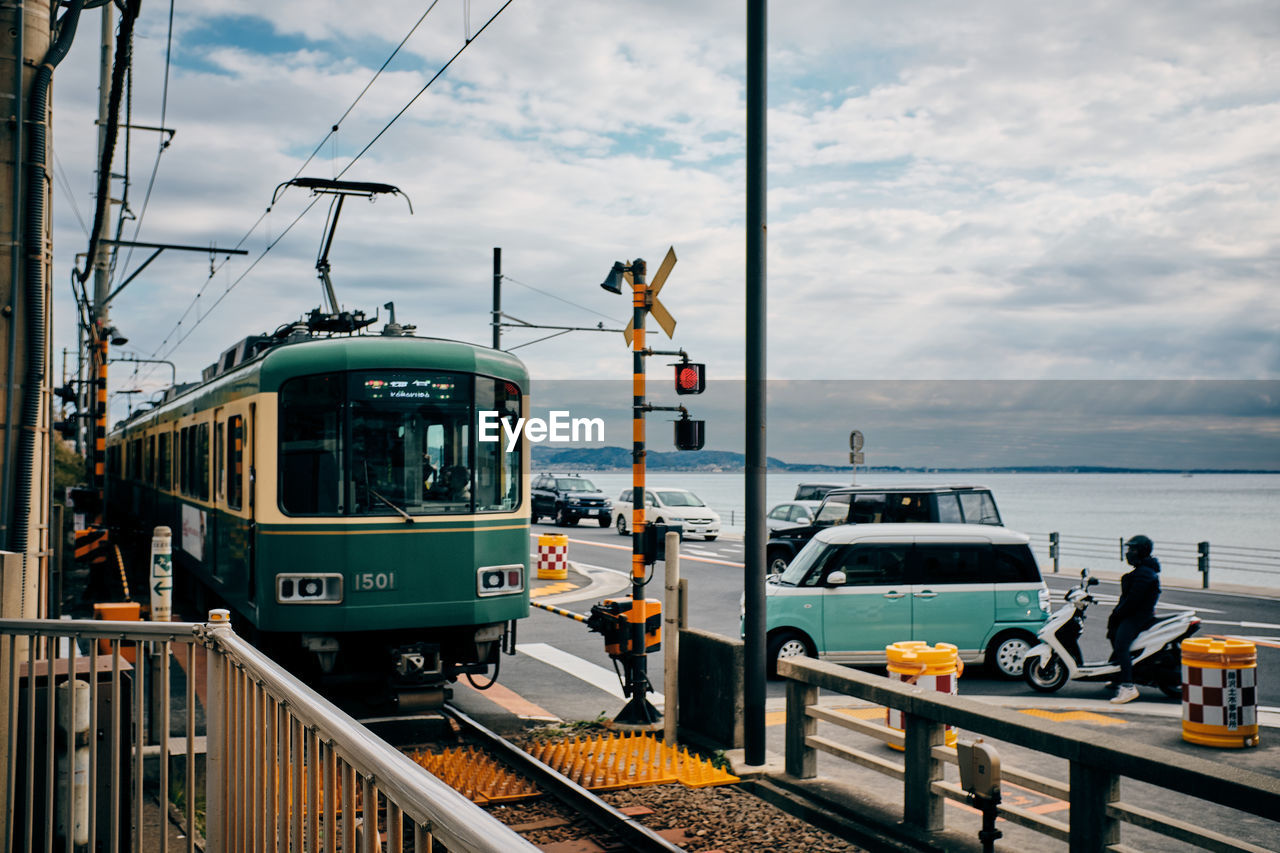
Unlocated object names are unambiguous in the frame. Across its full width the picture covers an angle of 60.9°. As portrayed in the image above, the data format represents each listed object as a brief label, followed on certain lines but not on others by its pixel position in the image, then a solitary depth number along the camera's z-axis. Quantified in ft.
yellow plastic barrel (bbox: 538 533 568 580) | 70.85
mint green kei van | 38.60
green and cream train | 28.66
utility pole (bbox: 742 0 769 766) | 25.71
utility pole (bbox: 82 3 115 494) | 64.08
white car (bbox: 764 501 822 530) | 81.71
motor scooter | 35.65
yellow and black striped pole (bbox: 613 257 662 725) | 31.04
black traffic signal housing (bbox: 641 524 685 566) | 30.68
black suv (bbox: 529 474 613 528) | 131.95
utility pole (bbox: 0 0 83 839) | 19.72
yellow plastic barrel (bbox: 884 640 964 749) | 27.22
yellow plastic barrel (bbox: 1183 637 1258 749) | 27.89
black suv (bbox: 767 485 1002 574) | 50.16
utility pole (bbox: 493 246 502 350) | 90.93
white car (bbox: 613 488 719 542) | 105.81
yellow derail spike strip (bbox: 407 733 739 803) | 23.91
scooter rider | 34.40
